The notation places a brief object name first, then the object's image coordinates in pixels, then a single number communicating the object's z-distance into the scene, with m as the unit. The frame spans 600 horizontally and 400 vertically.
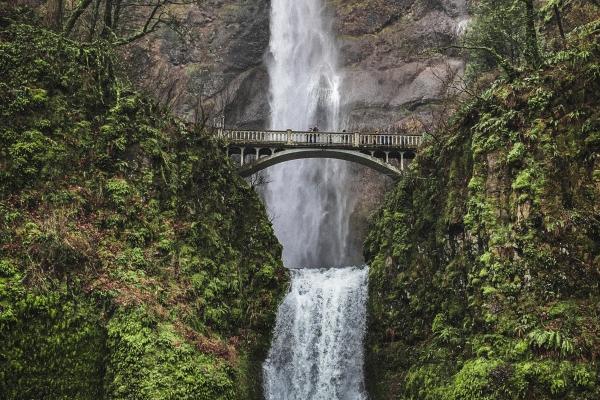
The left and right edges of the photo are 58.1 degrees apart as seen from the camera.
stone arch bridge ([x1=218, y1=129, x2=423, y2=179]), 29.31
